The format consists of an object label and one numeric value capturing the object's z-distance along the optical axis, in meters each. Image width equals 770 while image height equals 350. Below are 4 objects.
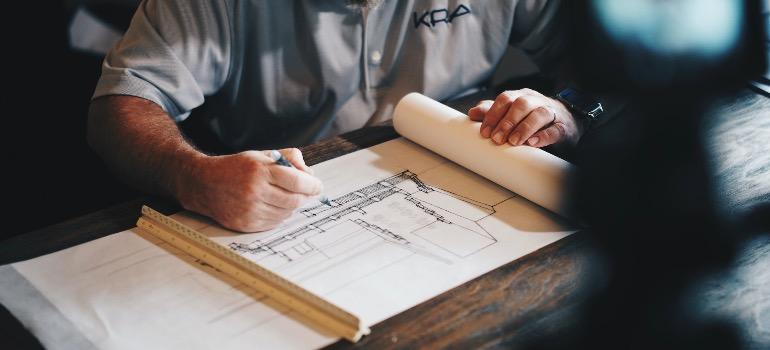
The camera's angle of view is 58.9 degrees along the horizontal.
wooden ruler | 0.76
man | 0.98
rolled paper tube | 0.99
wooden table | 0.75
